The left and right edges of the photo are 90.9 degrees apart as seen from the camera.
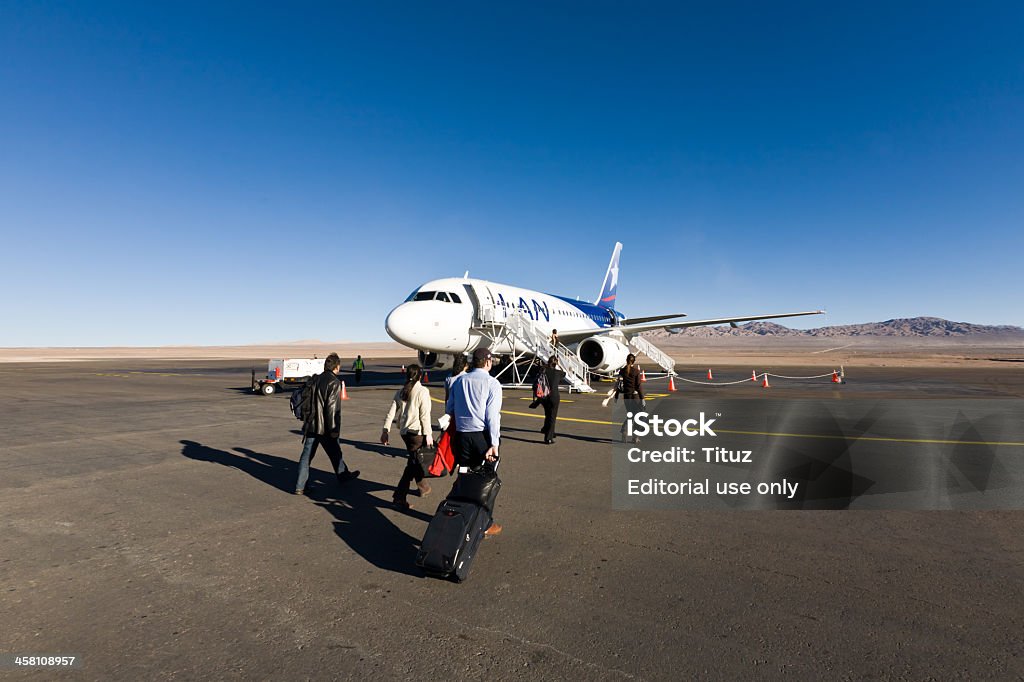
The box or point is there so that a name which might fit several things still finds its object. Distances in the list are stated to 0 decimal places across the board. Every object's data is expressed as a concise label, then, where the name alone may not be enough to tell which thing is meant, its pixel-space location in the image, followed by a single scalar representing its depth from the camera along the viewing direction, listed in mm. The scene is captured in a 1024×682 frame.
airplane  17516
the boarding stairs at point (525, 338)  19016
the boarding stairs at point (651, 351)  26078
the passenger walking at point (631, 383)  9648
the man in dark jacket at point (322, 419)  6465
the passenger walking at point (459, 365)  6317
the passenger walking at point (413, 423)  6062
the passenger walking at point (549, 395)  9414
